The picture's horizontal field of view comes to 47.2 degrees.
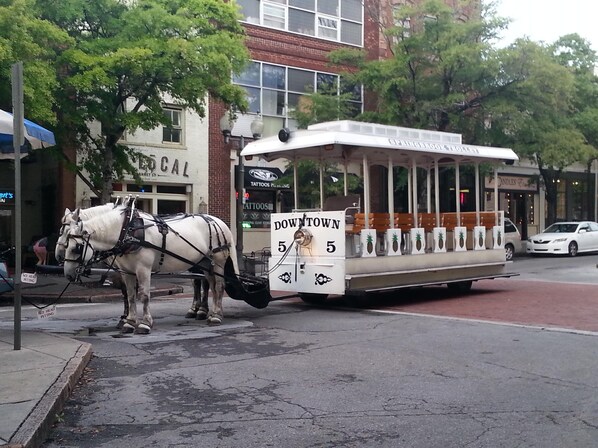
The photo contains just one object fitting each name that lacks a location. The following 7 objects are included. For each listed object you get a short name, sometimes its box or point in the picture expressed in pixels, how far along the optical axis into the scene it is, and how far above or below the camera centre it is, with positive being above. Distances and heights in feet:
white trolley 41.34 -0.02
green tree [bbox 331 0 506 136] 76.84 +18.62
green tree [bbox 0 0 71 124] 46.52 +12.77
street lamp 66.03 +9.60
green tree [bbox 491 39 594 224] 75.77 +14.07
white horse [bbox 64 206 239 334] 31.04 -0.76
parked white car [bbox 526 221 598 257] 96.51 -1.61
